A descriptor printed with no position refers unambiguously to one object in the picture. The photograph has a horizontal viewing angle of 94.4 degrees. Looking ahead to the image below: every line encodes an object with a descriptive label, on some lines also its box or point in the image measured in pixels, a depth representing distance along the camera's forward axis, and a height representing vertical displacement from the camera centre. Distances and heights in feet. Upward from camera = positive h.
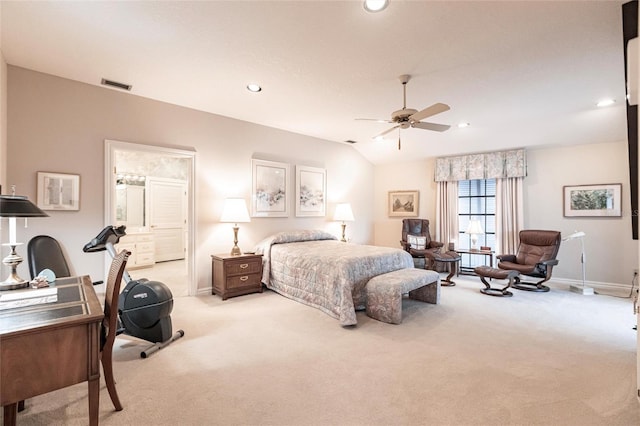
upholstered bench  11.02 -2.90
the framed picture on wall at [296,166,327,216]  19.04 +1.64
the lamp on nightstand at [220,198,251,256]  14.87 +0.15
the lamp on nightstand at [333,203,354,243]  20.38 +0.15
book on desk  5.31 -1.54
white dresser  21.08 -2.25
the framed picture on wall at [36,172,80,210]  10.80 +0.99
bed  11.44 -2.33
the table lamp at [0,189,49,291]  5.91 +0.08
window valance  18.33 +3.19
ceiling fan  9.83 +3.48
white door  23.95 +0.05
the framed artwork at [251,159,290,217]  16.89 +1.59
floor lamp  15.15 -3.36
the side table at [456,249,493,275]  17.71 -2.74
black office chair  10.12 -1.36
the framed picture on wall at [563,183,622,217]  15.98 +0.71
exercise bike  9.04 -2.76
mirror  22.43 +1.25
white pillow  20.26 -1.88
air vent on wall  11.50 +5.28
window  20.08 +0.15
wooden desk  4.28 -2.05
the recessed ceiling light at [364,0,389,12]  6.94 +5.01
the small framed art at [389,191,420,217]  22.89 +0.91
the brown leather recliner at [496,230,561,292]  15.43 -2.43
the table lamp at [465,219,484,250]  18.03 -0.97
